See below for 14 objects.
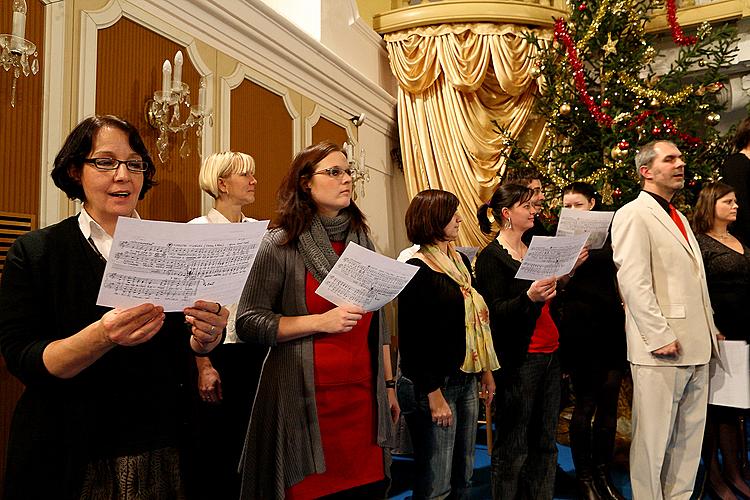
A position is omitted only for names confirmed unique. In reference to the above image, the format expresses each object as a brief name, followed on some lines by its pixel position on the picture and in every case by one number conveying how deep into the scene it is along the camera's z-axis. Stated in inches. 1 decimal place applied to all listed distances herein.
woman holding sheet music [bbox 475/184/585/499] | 98.0
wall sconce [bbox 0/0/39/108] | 75.5
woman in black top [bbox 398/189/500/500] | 86.5
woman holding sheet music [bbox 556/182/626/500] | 117.0
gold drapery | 203.5
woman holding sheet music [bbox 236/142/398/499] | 66.2
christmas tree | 175.3
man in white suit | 102.0
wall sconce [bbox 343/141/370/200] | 176.9
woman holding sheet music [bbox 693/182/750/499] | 119.4
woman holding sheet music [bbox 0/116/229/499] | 46.1
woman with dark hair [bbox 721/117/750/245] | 128.6
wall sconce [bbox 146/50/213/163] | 104.0
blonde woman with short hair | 98.1
